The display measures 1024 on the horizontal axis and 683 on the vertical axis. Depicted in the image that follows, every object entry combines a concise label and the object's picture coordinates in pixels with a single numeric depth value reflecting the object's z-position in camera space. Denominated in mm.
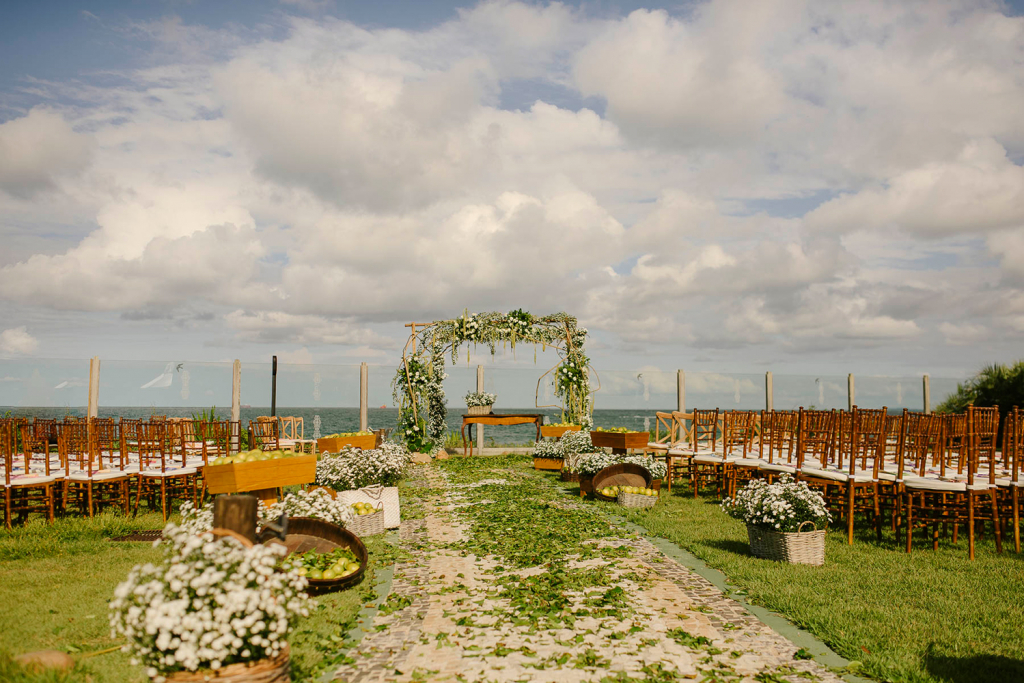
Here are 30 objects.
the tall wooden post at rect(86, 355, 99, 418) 14727
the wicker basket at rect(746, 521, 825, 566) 5688
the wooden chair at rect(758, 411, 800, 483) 7977
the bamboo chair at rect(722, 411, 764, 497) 9023
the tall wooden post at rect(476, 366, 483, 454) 16547
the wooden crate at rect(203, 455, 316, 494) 5594
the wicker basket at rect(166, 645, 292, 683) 2693
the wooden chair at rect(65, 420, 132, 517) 7766
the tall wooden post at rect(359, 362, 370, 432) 16395
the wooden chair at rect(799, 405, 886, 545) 6734
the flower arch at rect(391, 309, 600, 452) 15109
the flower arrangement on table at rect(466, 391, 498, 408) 15523
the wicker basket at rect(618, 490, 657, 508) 8789
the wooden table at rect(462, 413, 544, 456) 15109
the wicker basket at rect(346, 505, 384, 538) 6926
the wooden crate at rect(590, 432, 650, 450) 10799
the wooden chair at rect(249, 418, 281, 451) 9180
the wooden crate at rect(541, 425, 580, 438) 14484
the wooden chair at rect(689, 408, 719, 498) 9859
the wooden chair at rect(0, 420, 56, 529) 7156
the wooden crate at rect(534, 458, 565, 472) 12952
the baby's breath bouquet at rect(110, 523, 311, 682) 2645
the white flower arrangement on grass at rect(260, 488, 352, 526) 5621
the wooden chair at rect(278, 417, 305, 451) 12561
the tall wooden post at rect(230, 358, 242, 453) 15477
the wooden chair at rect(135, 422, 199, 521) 7855
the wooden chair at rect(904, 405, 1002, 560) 6102
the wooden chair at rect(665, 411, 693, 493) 10484
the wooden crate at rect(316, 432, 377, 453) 11133
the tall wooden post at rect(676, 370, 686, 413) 17562
